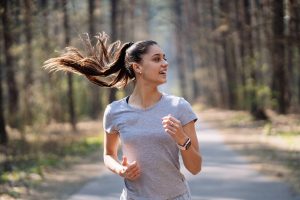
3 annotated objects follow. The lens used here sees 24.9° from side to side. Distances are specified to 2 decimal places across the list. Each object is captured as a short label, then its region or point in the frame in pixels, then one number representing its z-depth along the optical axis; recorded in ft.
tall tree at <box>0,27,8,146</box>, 61.87
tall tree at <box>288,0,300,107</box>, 47.50
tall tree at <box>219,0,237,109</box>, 128.77
